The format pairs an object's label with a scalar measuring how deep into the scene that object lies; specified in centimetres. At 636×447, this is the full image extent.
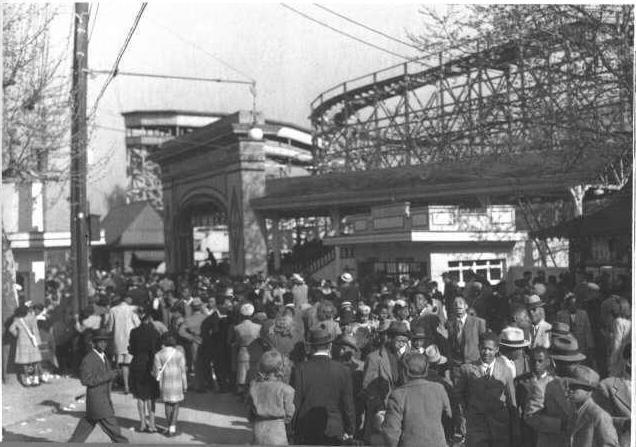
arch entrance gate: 2209
